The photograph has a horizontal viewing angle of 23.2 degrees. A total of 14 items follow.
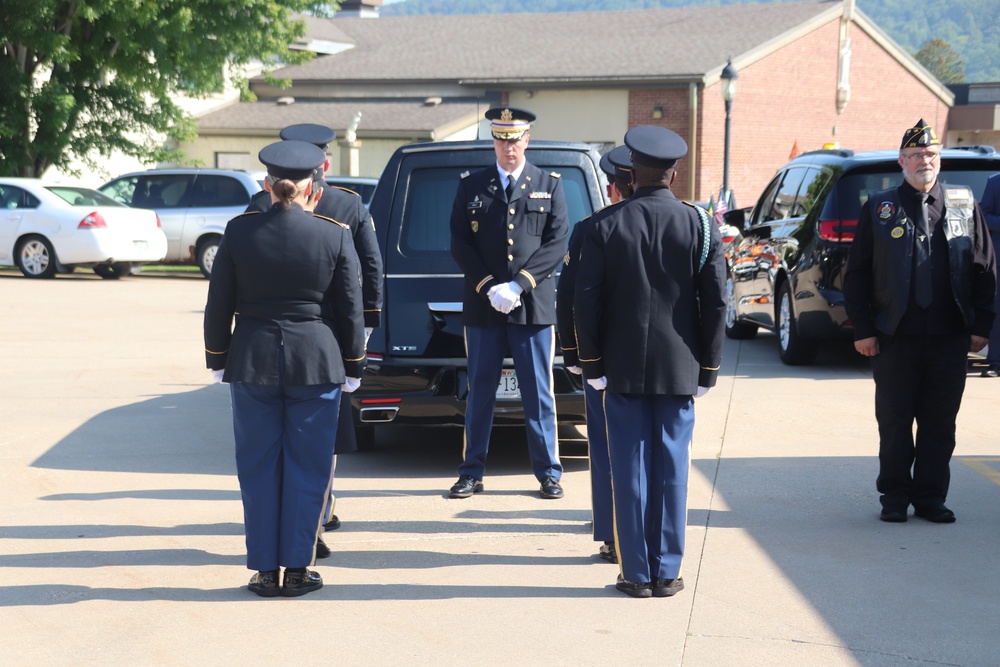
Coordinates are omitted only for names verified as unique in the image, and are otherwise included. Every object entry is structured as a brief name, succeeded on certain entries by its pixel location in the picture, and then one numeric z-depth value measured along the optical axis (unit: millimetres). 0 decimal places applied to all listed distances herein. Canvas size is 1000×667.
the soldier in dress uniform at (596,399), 10226
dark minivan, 19626
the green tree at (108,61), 44186
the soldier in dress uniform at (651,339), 9392
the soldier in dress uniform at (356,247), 10847
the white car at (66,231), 37454
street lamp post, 49635
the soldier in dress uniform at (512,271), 12380
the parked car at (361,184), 36889
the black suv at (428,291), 13350
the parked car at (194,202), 40050
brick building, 64867
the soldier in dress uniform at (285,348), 9456
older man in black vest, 11546
